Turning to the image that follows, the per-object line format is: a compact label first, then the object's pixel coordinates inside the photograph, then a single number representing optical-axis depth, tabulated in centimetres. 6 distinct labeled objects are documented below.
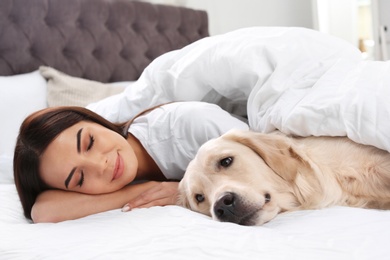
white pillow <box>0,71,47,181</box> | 258
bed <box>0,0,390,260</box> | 115
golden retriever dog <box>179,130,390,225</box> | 147
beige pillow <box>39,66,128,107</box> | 289
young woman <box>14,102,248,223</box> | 168
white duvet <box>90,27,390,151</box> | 159
